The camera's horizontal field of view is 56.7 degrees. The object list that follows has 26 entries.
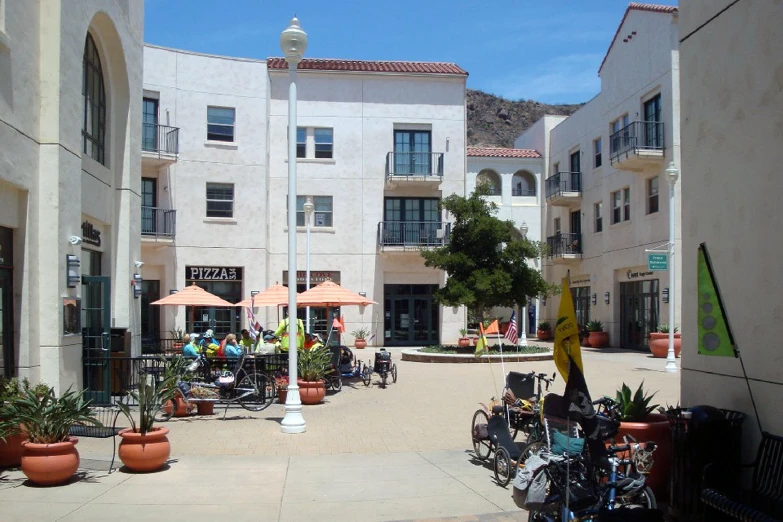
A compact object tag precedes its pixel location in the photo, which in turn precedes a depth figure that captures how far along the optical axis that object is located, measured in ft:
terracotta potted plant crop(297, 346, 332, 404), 48.08
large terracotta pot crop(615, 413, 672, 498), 23.86
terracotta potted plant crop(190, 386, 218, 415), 43.42
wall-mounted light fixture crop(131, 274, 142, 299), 54.95
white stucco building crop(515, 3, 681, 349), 95.45
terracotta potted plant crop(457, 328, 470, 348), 97.32
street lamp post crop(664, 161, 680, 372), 69.67
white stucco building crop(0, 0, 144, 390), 34.40
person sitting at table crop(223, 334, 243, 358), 53.66
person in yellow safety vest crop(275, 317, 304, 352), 53.86
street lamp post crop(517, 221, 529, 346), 103.86
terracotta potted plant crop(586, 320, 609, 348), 108.17
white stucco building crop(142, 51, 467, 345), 102.47
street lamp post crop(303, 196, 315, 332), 84.69
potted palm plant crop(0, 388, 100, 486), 25.82
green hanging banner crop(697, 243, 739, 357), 23.11
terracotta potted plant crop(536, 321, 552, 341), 132.67
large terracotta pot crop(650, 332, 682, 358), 87.25
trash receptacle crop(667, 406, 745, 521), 20.85
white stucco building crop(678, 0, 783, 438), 21.25
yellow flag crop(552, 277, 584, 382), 17.61
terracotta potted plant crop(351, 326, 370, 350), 108.68
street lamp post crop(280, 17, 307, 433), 38.63
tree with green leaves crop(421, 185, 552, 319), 86.89
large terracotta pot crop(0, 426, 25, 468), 28.43
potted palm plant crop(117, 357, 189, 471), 28.25
